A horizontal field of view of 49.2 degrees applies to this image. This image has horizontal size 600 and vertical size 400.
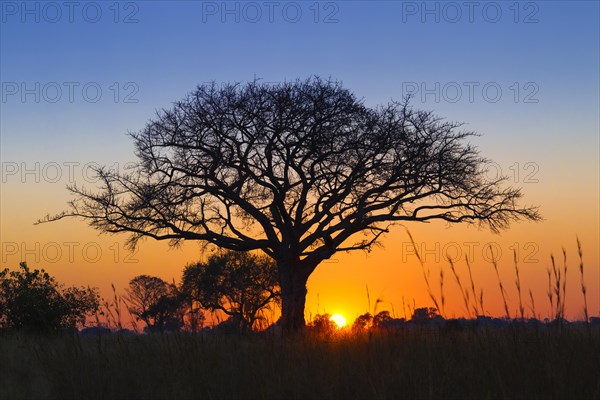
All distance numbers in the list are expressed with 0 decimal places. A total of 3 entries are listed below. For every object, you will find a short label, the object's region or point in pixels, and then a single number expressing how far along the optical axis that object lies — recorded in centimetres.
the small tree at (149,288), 5404
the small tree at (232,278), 4209
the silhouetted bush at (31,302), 2402
